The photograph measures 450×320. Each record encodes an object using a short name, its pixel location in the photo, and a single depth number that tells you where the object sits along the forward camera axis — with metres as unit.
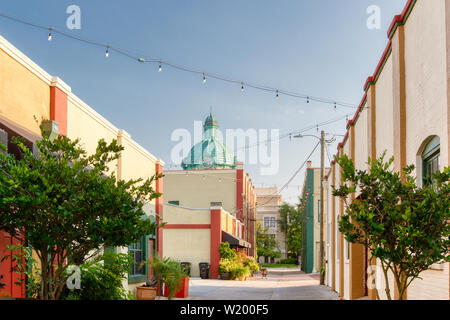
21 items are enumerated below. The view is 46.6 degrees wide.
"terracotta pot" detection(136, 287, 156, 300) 17.16
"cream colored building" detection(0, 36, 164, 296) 9.98
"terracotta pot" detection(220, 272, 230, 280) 32.25
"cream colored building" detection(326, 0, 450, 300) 7.66
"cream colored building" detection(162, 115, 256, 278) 33.59
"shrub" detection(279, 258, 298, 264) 72.94
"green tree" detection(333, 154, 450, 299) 6.36
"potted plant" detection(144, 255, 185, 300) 17.61
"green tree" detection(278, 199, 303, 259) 67.88
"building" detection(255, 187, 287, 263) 76.75
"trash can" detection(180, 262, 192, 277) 33.02
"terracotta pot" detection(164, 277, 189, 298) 18.88
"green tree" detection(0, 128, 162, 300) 7.41
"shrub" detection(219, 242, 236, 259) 33.12
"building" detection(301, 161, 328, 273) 45.72
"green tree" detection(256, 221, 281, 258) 69.62
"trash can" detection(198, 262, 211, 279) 32.44
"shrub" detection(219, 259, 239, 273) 32.06
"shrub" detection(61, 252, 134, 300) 11.34
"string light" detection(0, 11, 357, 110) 11.12
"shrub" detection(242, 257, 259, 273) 34.86
